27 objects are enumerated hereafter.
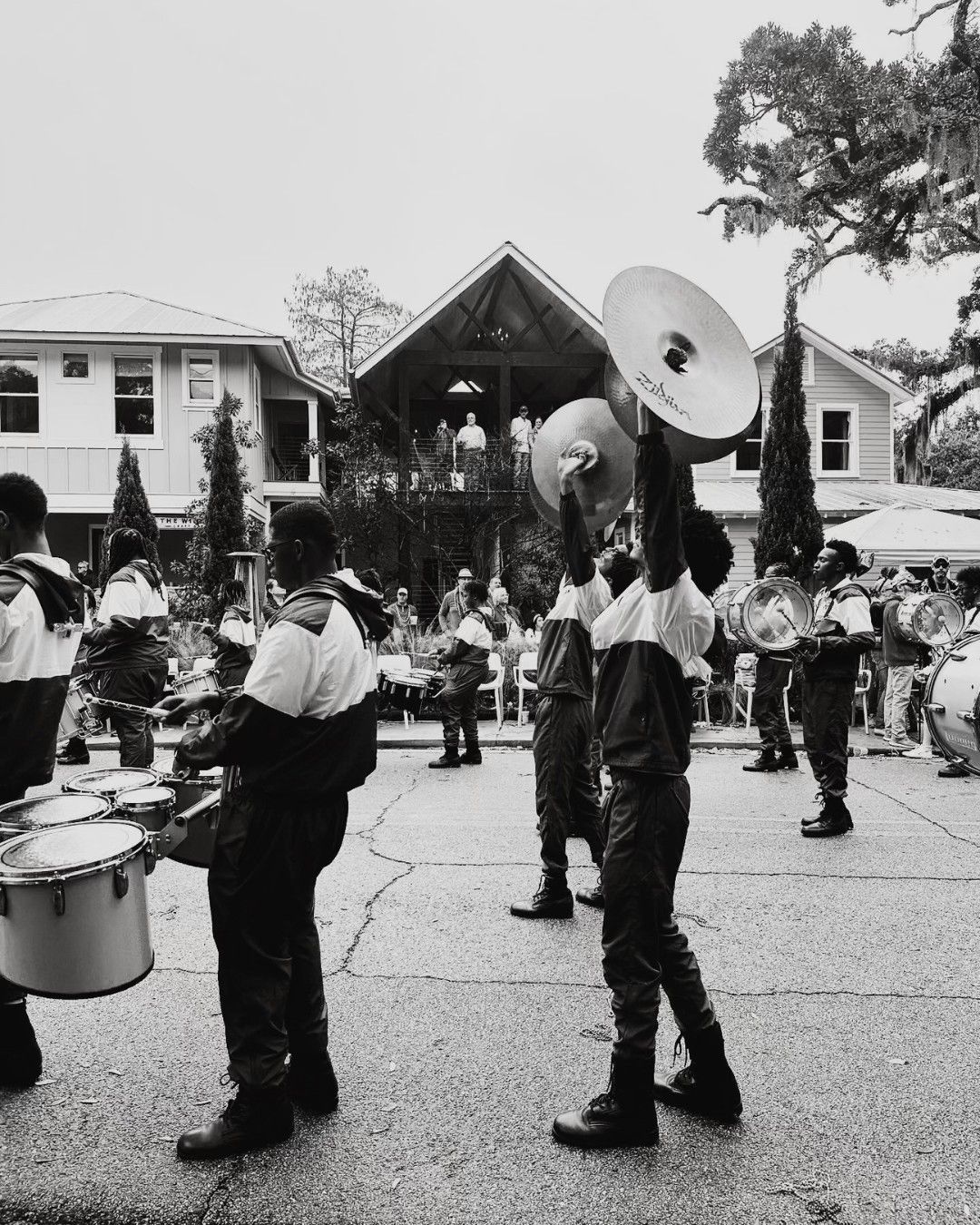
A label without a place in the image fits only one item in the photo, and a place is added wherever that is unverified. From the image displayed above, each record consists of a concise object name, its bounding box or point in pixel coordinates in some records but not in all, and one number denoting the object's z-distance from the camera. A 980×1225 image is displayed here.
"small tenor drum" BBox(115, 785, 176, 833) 3.15
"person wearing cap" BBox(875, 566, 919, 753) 11.35
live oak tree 19.38
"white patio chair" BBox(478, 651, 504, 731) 12.58
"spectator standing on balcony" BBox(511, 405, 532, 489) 17.97
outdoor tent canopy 15.46
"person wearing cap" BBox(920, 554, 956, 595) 13.61
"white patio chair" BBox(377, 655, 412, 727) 11.74
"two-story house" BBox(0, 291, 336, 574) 20.89
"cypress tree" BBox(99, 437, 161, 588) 18.78
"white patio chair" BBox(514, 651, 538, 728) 12.79
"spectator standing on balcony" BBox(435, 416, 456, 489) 18.06
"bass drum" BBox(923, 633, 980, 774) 5.07
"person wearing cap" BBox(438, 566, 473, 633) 13.16
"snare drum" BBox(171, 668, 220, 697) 4.32
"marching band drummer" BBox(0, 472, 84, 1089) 3.27
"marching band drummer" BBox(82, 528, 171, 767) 7.49
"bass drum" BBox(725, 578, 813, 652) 8.04
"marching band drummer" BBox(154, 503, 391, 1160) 2.79
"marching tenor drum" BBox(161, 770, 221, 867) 3.29
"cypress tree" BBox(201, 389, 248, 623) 17.77
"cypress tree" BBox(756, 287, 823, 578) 17.59
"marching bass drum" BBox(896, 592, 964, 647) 10.73
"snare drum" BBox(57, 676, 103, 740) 4.88
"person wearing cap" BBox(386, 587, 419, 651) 15.26
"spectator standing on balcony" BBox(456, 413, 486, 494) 17.83
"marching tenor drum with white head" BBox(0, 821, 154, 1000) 2.64
